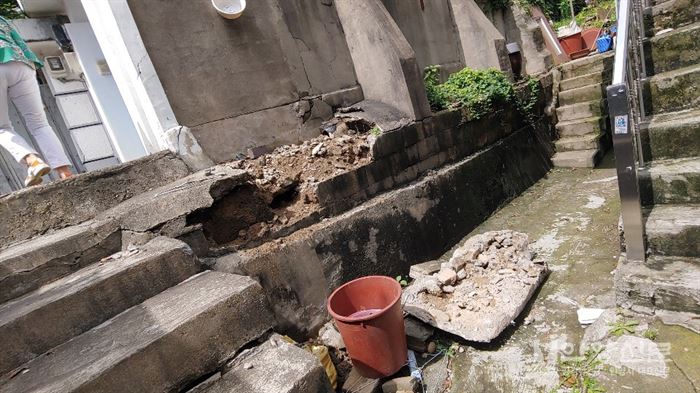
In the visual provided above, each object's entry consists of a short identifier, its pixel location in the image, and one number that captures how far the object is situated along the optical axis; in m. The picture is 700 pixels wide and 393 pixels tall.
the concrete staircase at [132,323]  1.58
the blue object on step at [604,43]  7.08
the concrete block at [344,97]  4.63
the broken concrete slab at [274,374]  1.63
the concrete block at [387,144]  3.82
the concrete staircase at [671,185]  2.04
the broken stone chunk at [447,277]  3.13
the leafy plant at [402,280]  3.66
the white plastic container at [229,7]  3.71
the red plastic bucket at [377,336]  2.38
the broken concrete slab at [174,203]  2.58
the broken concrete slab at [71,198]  2.64
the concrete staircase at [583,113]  5.85
